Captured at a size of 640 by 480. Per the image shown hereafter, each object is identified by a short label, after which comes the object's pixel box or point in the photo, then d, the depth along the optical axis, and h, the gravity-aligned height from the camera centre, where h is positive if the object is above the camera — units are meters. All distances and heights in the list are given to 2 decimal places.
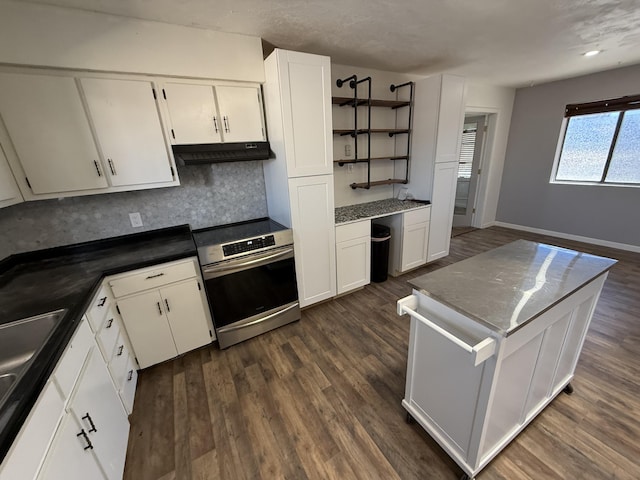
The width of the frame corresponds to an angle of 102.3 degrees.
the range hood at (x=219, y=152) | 1.99 +0.05
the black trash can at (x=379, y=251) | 3.06 -1.15
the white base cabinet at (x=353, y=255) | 2.71 -1.08
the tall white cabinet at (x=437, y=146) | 2.96 +0.00
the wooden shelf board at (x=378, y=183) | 3.27 -0.41
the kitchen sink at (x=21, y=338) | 1.09 -0.73
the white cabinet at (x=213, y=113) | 1.96 +0.36
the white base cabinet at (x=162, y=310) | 1.79 -1.04
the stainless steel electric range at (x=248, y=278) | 2.01 -0.95
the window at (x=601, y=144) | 3.53 -0.10
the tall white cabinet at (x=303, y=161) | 2.09 -0.05
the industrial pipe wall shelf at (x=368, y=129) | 2.88 +0.25
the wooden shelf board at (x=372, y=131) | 2.95 +0.22
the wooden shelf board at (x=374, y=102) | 2.80 +0.53
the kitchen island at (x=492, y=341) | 1.07 -0.87
